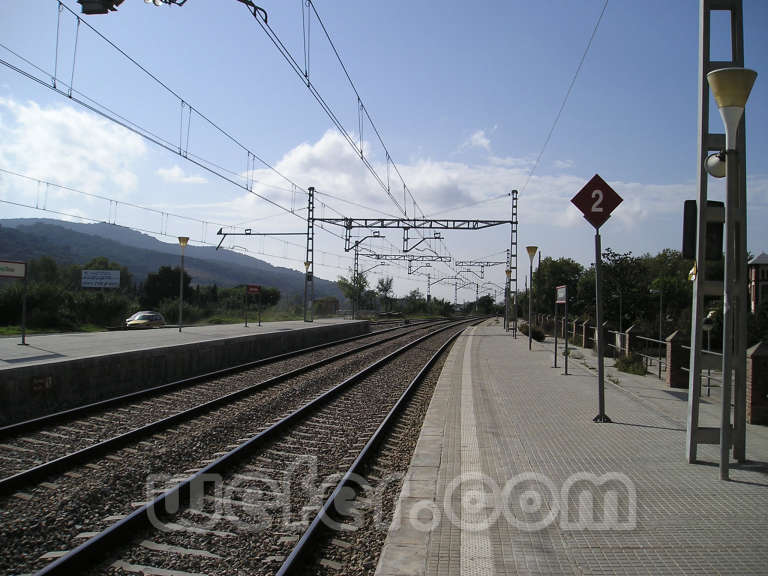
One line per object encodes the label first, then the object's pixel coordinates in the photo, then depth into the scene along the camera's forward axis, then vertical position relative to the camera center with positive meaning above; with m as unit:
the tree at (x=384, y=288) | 94.88 +3.47
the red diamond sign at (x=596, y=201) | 9.07 +1.77
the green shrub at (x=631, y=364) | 16.94 -1.18
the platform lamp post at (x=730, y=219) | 5.93 +1.10
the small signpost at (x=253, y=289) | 30.44 +0.74
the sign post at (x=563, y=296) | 15.40 +0.61
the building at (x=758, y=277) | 38.81 +3.42
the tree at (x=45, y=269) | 77.31 +3.22
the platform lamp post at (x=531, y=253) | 25.33 +2.66
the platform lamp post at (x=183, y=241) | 23.97 +2.34
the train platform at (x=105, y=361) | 10.72 -1.44
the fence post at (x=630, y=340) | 18.86 -0.54
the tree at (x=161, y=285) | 82.19 +1.91
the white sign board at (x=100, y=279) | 64.50 +1.88
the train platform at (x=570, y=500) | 4.28 -1.60
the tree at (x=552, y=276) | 64.79 +5.83
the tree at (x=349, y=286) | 76.01 +3.02
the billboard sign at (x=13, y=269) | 14.70 +0.55
